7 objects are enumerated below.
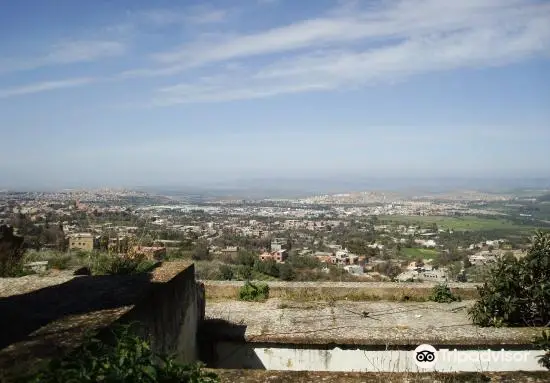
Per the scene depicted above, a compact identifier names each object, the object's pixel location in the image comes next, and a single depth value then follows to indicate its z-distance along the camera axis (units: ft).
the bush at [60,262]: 39.14
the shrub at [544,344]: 15.79
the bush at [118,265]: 33.76
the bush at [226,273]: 45.22
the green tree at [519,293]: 28.19
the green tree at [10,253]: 32.99
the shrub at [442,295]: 36.58
